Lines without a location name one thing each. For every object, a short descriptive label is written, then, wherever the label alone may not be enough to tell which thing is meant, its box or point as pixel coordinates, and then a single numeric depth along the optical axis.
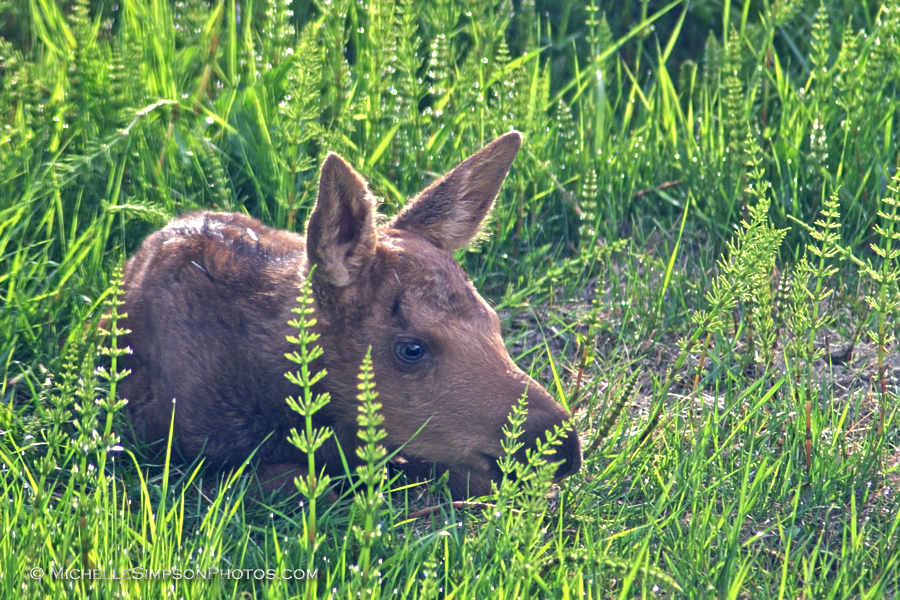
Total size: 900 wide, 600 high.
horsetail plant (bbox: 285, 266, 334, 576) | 5.46
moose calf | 7.58
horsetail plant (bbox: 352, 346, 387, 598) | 5.45
